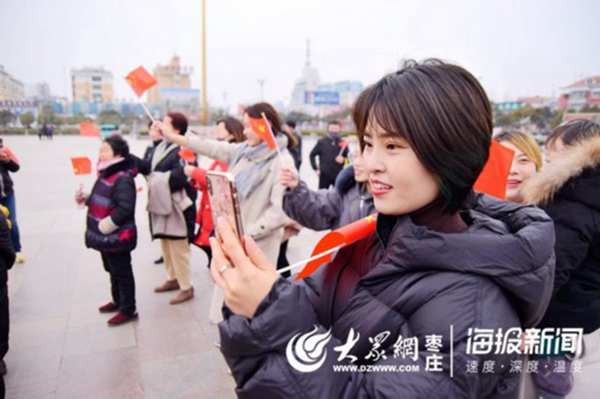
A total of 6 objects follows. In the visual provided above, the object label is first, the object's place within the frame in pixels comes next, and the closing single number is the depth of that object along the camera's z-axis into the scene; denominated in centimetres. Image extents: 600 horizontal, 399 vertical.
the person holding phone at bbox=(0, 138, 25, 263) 418
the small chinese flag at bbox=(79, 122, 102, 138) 405
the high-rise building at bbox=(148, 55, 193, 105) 5788
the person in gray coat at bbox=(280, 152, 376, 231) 244
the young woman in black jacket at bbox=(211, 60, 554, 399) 75
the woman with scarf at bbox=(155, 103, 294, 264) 287
